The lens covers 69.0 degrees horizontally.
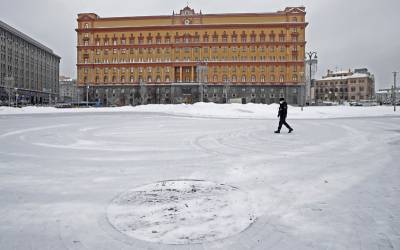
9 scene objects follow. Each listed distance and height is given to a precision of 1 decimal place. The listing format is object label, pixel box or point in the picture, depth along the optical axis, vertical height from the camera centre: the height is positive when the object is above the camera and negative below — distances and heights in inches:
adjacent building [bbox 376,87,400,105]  5420.8 +373.7
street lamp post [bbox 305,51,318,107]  1549.0 +292.9
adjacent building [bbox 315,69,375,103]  4862.2 +467.5
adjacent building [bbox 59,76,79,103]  6210.6 +526.9
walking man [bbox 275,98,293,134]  524.1 +1.9
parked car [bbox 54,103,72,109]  2461.9 +55.9
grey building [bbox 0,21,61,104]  3245.6 +595.4
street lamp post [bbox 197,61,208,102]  3083.2 +421.6
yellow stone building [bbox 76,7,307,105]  3164.4 +636.4
